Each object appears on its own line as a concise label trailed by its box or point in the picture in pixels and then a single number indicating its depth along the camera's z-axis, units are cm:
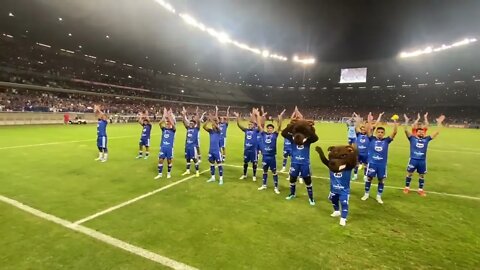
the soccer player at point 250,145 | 1157
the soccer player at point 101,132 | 1507
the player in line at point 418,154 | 1029
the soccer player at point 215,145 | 1134
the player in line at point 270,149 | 1031
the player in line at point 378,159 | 977
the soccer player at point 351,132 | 1663
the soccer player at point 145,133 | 1648
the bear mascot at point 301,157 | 869
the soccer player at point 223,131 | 1675
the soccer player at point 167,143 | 1183
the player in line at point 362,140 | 1236
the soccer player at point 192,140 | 1242
